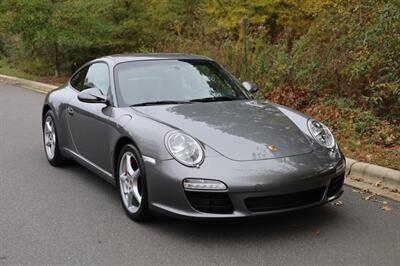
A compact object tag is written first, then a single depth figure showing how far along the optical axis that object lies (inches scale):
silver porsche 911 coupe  169.6
